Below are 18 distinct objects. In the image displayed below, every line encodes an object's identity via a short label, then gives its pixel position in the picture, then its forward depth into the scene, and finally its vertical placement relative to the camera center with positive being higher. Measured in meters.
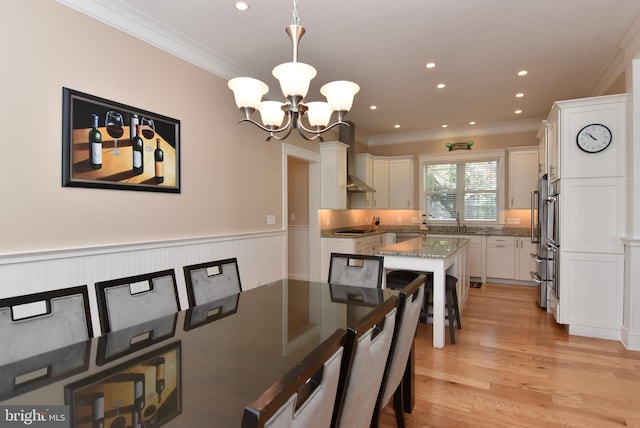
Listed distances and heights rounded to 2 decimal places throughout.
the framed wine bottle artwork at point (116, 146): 2.36 +0.55
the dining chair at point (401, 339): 1.58 -0.63
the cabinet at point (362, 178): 6.74 +0.73
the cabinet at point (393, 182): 7.05 +0.68
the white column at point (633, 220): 3.05 -0.06
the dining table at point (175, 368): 0.91 -0.54
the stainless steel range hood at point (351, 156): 6.04 +1.08
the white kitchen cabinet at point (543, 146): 4.36 +0.93
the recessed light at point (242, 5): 2.59 +1.64
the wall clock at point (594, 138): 3.36 +0.77
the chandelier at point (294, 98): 1.98 +0.77
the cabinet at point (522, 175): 5.98 +0.71
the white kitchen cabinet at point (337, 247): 5.46 -0.54
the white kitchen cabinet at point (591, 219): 3.33 -0.06
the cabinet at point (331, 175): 5.55 +0.65
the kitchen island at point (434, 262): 3.21 -0.50
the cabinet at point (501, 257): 5.95 -0.78
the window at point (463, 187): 6.43 +0.54
